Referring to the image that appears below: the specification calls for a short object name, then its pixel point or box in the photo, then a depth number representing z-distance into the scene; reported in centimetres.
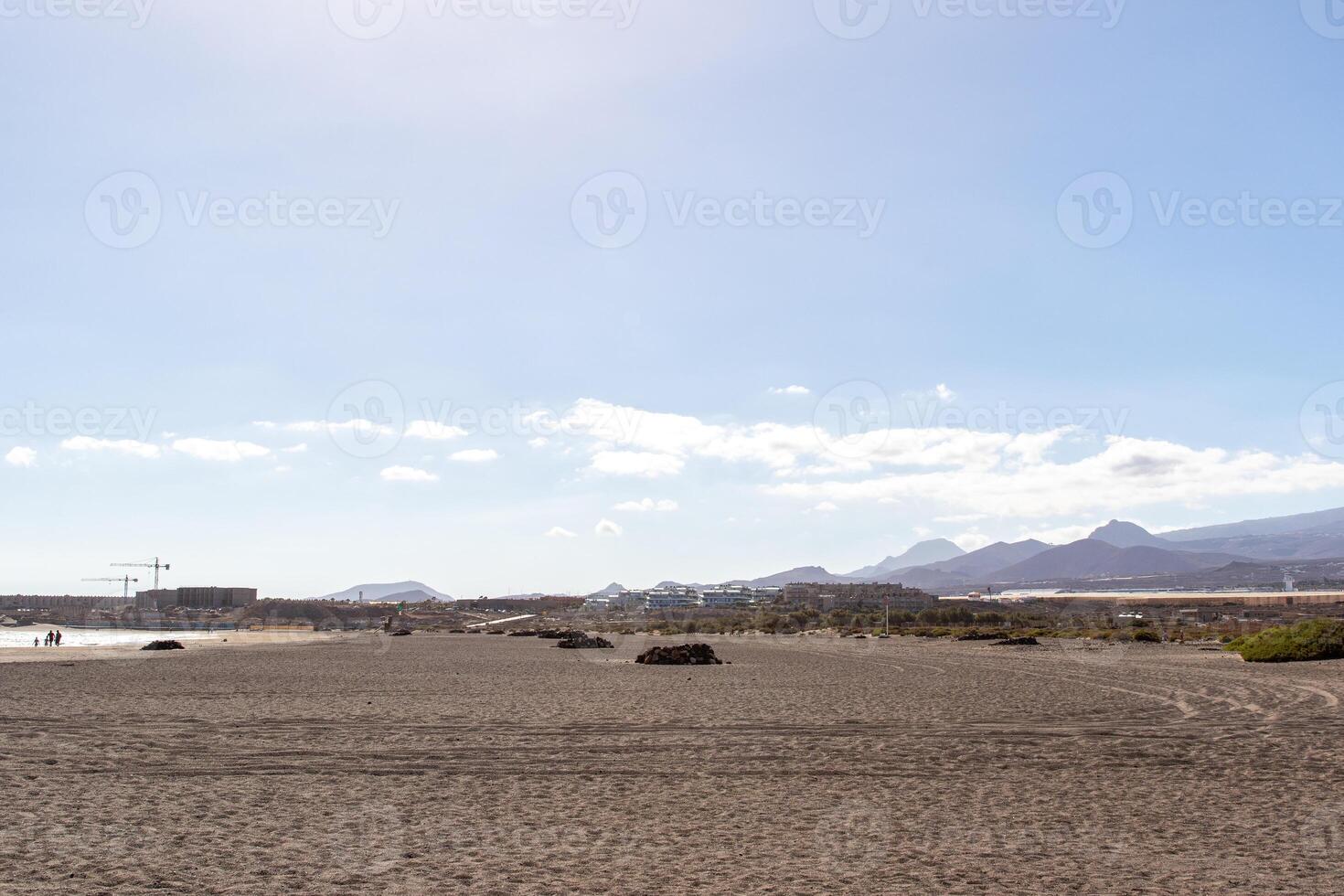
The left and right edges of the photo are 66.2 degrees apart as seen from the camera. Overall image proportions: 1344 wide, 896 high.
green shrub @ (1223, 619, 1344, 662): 3416
